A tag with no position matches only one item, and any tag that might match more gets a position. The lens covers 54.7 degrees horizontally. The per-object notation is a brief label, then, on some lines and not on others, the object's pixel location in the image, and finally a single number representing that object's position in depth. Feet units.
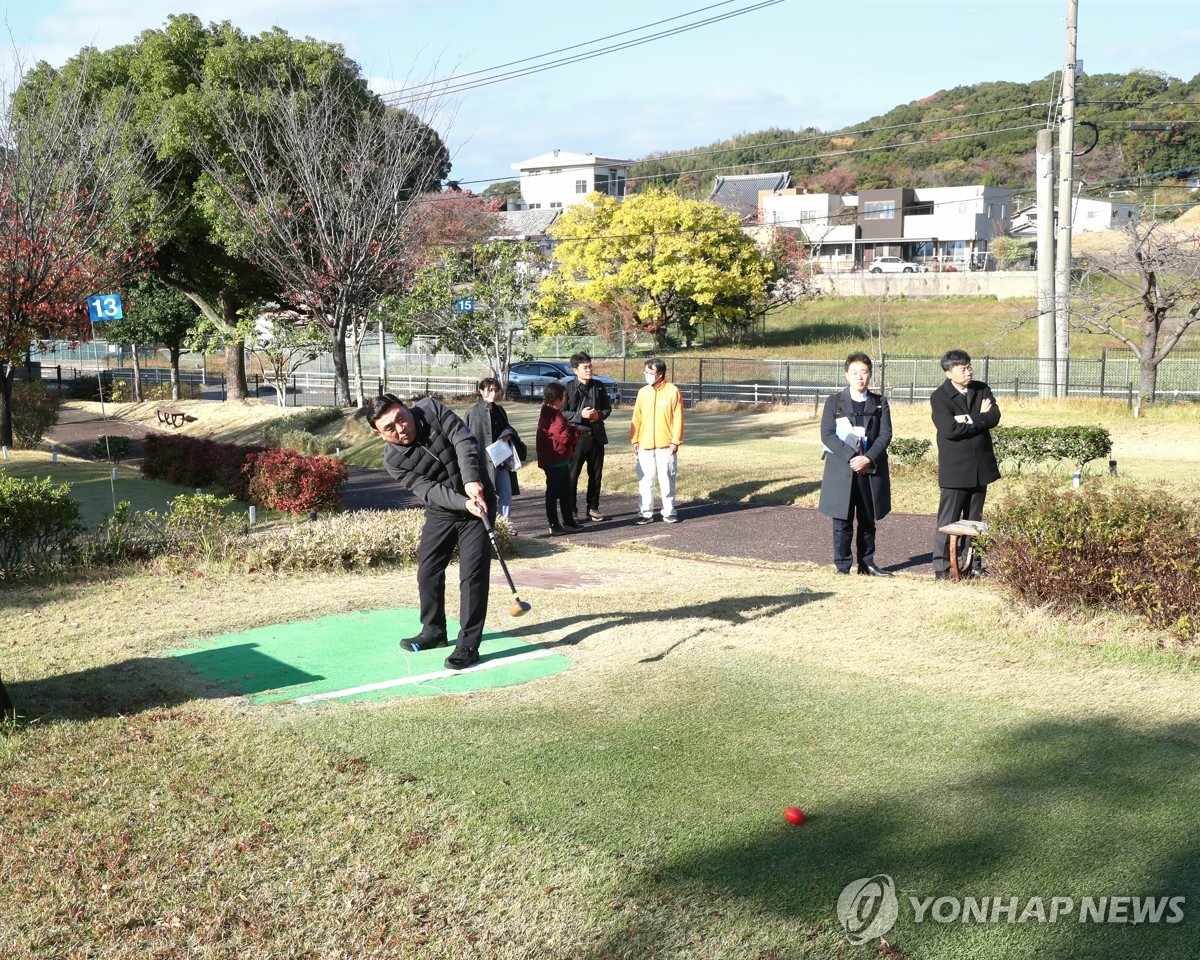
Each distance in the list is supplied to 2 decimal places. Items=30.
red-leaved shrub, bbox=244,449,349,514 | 41.57
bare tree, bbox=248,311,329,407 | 98.32
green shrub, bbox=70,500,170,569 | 33.06
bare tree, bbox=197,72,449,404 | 76.38
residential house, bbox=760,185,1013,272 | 233.55
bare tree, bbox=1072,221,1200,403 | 81.97
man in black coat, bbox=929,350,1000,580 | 29.89
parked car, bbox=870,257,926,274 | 209.08
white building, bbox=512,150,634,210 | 345.72
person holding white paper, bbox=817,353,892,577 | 31.35
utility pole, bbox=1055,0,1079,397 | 82.69
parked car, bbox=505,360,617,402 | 125.19
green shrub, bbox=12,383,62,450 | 74.13
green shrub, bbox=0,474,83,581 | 31.81
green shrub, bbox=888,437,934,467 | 49.47
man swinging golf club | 22.54
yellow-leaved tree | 147.43
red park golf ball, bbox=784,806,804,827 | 15.20
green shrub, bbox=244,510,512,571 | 33.30
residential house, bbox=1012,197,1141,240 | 241.35
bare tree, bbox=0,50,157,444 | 60.59
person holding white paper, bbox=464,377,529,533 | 37.58
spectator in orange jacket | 41.37
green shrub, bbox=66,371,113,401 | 121.29
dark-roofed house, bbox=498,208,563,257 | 254.94
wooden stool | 29.14
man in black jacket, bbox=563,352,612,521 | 41.91
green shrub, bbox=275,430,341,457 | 70.23
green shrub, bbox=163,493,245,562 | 33.78
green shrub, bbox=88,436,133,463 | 70.64
